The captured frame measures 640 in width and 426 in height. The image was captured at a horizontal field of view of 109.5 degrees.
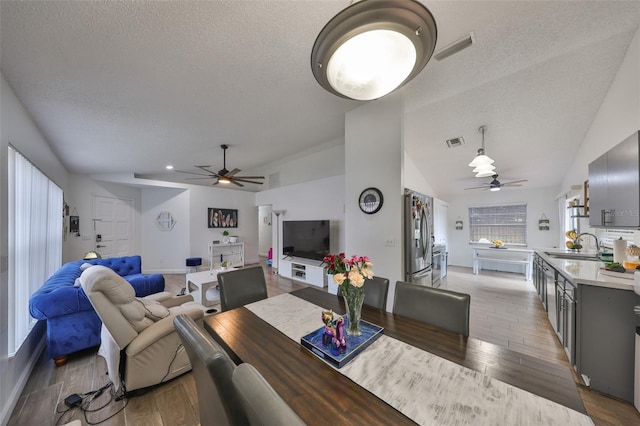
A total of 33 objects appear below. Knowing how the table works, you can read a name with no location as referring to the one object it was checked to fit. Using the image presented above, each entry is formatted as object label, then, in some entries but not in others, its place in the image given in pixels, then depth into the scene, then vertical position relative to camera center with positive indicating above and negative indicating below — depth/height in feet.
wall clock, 9.75 +0.65
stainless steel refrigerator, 9.25 -1.01
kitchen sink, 10.24 -1.95
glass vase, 4.13 -1.68
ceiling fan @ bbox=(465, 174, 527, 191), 13.91 +1.85
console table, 18.20 -3.75
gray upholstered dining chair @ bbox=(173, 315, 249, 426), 2.51 -1.87
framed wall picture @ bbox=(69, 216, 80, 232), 17.28 -0.63
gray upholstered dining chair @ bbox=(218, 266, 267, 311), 6.59 -2.22
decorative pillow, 6.70 -2.91
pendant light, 10.15 +2.25
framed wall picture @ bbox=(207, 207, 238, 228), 22.55 -0.28
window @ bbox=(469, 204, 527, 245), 20.13 -0.83
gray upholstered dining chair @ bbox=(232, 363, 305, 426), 1.66 -1.50
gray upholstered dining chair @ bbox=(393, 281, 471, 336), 4.78 -2.08
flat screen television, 15.99 -1.77
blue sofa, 7.00 -3.32
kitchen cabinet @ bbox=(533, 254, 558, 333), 9.02 -3.36
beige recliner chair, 5.70 -3.23
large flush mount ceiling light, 2.58 +2.24
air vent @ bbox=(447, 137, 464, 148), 13.03 +4.29
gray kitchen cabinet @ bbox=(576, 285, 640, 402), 5.66 -3.24
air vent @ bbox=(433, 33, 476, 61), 6.20 +4.81
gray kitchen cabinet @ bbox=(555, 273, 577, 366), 6.52 -3.17
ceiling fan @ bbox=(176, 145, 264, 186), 14.10 +2.48
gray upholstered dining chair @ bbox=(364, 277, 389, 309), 5.98 -2.08
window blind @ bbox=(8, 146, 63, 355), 6.77 -0.87
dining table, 2.58 -2.29
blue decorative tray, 3.58 -2.26
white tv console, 15.88 -4.23
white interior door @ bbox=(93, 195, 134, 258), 19.01 -0.89
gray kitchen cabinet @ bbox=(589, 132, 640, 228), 5.24 +0.74
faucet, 10.31 -1.42
